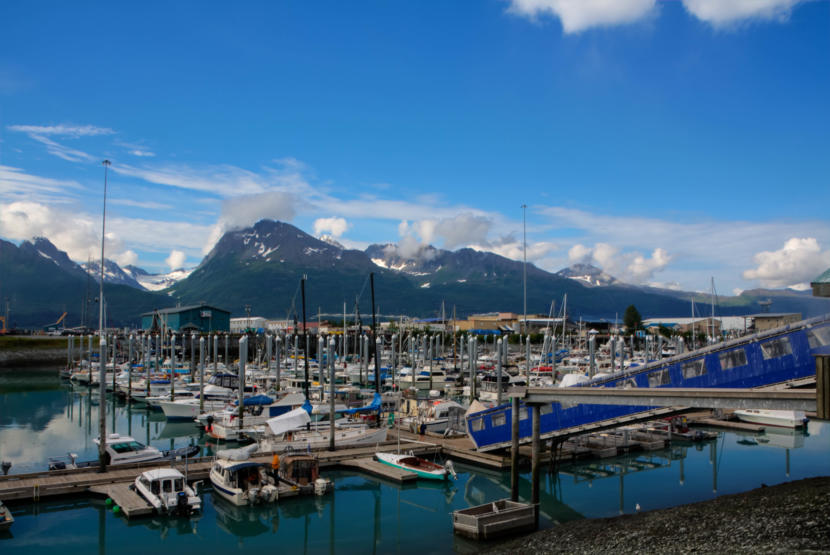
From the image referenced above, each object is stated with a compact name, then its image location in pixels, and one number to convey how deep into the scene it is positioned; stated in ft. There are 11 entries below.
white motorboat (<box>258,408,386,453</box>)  128.06
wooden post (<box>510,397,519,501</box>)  86.84
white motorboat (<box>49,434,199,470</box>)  114.11
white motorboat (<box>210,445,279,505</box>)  97.09
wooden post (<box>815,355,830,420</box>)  54.95
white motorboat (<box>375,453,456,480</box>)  111.14
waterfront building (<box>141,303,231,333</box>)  528.22
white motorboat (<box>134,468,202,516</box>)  90.05
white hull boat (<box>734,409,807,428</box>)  168.96
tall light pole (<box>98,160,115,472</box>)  107.45
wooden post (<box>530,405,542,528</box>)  85.03
